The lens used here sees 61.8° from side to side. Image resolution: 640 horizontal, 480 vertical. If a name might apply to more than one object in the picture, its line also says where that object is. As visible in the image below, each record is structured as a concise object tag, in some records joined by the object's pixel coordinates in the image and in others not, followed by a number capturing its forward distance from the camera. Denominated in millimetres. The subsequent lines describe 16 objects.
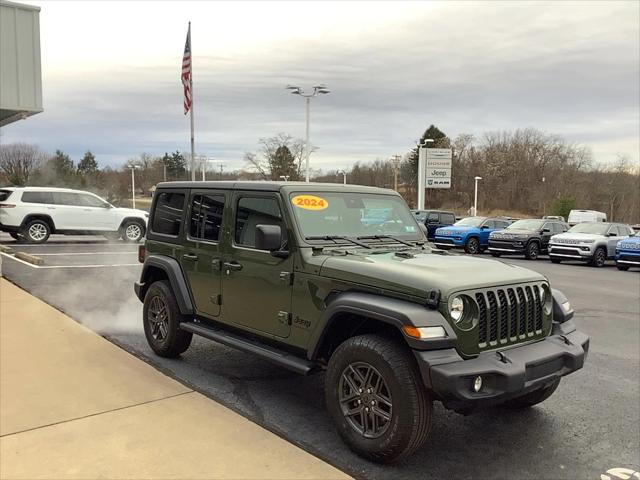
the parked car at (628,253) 17172
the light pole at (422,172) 38800
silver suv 18683
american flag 19797
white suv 16234
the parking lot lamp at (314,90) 28000
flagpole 21947
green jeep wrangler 3176
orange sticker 4328
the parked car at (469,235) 22500
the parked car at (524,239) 20531
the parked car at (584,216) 38250
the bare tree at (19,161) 51056
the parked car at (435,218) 26578
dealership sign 41844
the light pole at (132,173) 56775
